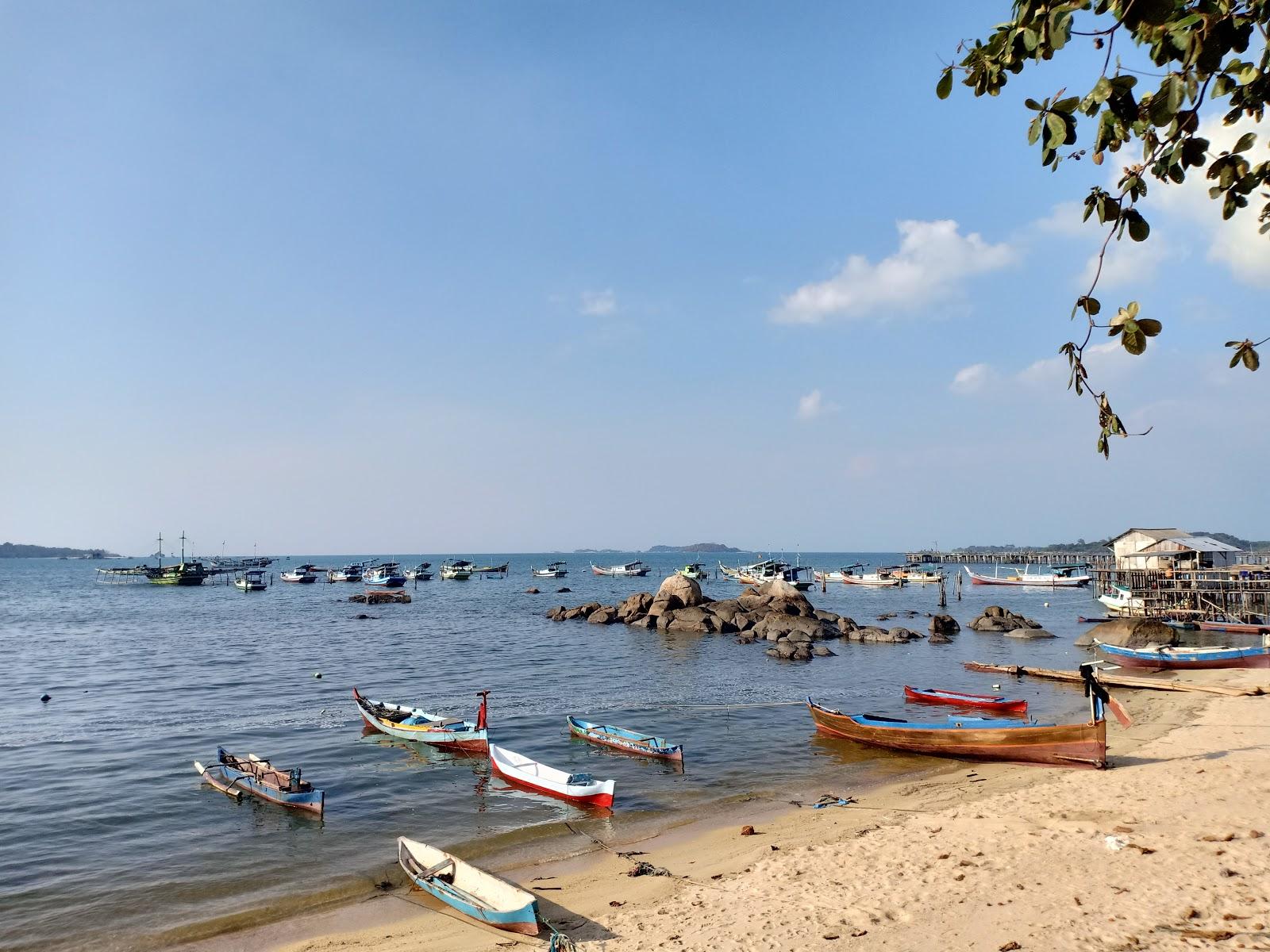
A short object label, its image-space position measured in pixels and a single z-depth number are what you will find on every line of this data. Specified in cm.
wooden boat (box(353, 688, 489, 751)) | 2283
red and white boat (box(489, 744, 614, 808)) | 1828
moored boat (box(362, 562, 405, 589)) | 10694
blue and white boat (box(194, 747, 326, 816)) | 1816
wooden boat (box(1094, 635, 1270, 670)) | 3353
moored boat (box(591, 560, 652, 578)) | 14025
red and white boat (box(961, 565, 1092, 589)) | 9962
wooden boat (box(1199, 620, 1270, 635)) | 4181
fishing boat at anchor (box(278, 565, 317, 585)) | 12850
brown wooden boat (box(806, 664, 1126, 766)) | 1967
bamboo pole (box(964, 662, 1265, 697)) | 2830
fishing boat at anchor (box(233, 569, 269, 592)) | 10784
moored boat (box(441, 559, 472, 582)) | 13062
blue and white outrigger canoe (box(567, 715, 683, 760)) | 2261
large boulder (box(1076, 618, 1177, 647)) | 3881
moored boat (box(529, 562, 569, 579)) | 13762
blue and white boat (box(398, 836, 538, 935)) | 1183
